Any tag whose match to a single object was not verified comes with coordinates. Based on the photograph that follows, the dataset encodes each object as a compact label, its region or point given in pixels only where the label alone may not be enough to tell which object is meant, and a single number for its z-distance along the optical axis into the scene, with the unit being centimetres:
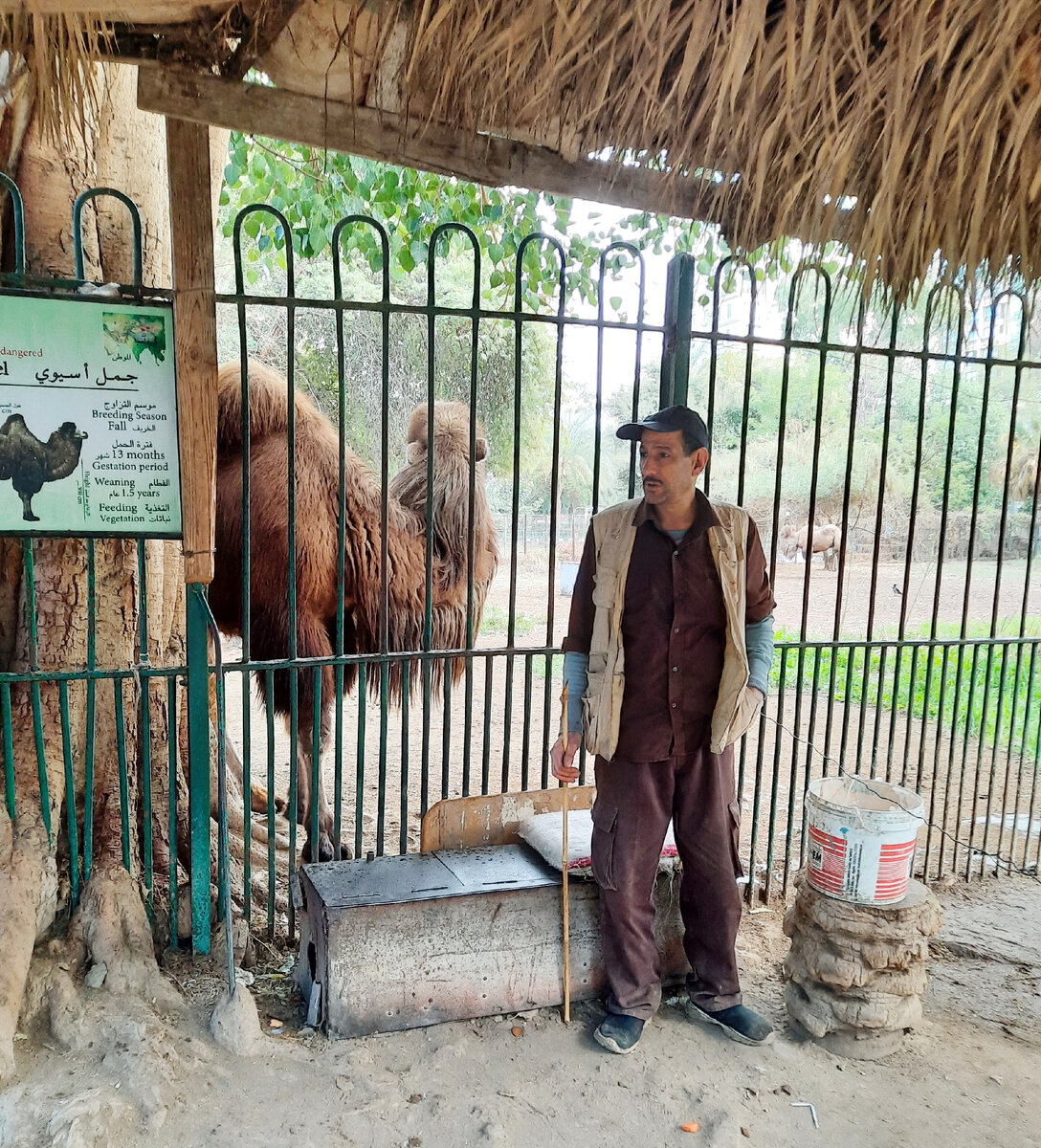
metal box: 282
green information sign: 279
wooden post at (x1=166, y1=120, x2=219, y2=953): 278
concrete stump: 288
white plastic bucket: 287
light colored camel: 1872
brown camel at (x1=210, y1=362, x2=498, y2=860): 412
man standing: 287
